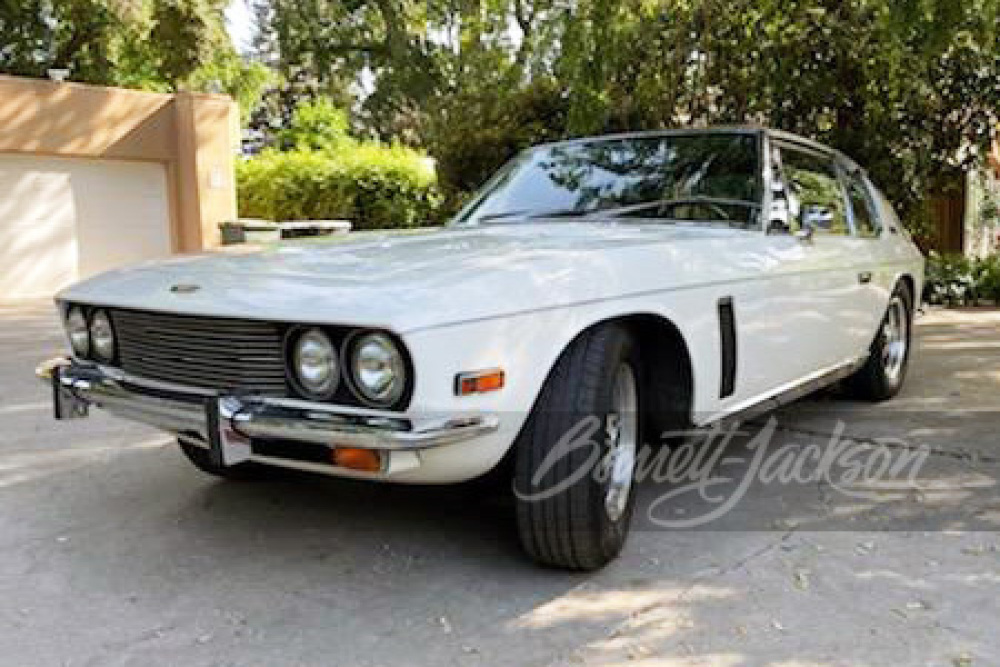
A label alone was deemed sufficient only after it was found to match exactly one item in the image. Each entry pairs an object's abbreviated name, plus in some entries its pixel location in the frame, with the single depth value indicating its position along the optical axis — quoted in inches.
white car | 100.9
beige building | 515.5
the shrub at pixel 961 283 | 437.4
